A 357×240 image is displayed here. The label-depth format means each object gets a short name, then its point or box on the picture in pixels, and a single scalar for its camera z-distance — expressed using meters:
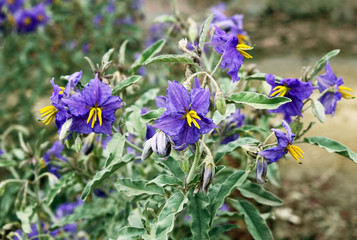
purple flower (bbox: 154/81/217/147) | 0.31
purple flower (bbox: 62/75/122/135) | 0.33
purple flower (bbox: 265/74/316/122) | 0.35
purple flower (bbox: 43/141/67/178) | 0.42
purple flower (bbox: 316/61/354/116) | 0.37
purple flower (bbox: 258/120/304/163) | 0.33
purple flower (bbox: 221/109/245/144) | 0.40
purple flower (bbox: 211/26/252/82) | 0.33
